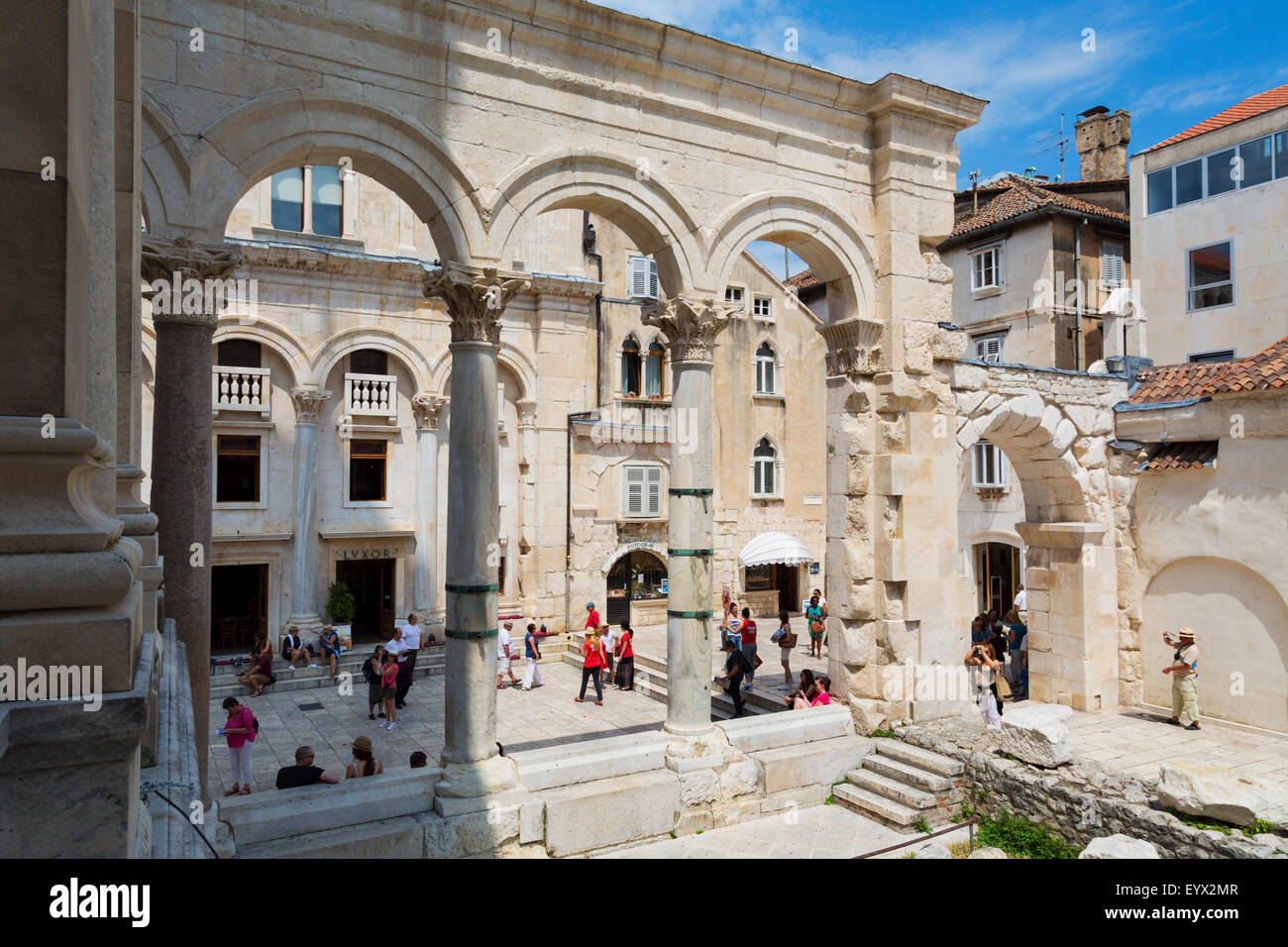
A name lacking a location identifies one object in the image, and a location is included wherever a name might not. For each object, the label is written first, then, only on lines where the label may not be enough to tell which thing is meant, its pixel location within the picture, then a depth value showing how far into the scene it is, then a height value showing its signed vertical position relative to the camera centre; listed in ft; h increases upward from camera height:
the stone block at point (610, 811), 24.13 -9.34
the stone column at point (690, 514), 27.55 -0.39
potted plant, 57.82 -7.36
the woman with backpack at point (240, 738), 29.43 -8.37
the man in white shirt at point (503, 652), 51.06 -9.35
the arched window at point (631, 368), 71.10 +11.72
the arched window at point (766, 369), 77.66 +12.62
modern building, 57.06 +19.64
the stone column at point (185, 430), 21.15 +2.00
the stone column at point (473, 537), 23.62 -0.98
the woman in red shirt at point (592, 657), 46.50 -8.75
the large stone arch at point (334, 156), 21.71 +9.90
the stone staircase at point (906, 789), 27.55 -9.91
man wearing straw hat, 36.17 -7.83
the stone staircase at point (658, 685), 37.04 -10.70
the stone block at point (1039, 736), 27.58 -8.00
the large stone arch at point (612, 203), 25.53 +9.94
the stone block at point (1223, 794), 22.40 -8.27
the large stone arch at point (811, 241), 29.30 +9.89
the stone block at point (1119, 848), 20.72 -8.92
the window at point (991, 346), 74.02 +14.15
